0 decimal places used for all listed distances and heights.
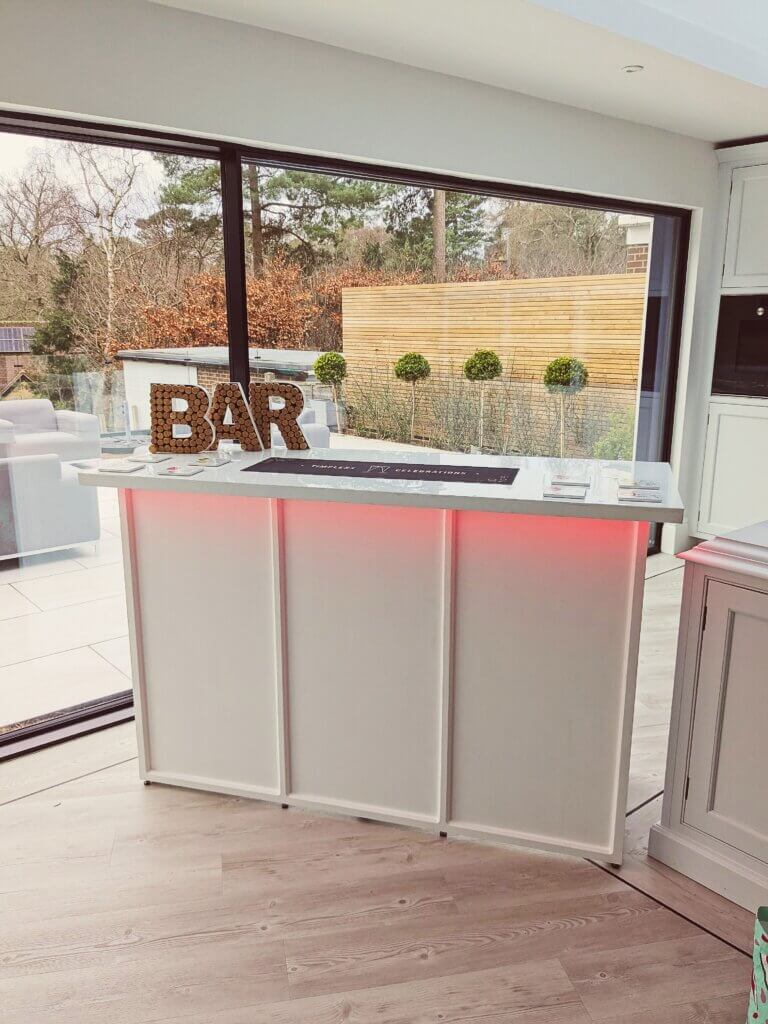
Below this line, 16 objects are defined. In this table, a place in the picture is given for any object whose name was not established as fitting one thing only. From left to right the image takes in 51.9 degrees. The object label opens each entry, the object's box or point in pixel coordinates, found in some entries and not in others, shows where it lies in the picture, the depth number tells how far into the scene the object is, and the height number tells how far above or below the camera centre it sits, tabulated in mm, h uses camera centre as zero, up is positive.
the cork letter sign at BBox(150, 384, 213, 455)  2670 -272
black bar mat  2328 -390
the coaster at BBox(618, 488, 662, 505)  1997 -383
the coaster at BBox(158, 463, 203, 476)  2348 -390
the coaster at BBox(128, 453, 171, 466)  2529 -384
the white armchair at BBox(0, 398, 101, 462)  2779 -333
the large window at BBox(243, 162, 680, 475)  3309 +152
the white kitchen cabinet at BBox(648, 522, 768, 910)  1959 -947
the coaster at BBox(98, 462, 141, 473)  2368 -386
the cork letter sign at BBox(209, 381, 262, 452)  2717 -264
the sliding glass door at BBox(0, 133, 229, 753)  2715 -74
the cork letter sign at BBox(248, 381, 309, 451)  2760 -246
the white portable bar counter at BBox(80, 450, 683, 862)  2111 -835
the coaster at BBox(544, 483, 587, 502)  2034 -381
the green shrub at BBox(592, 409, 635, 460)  4645 -557
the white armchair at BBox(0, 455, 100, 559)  2826 -613
